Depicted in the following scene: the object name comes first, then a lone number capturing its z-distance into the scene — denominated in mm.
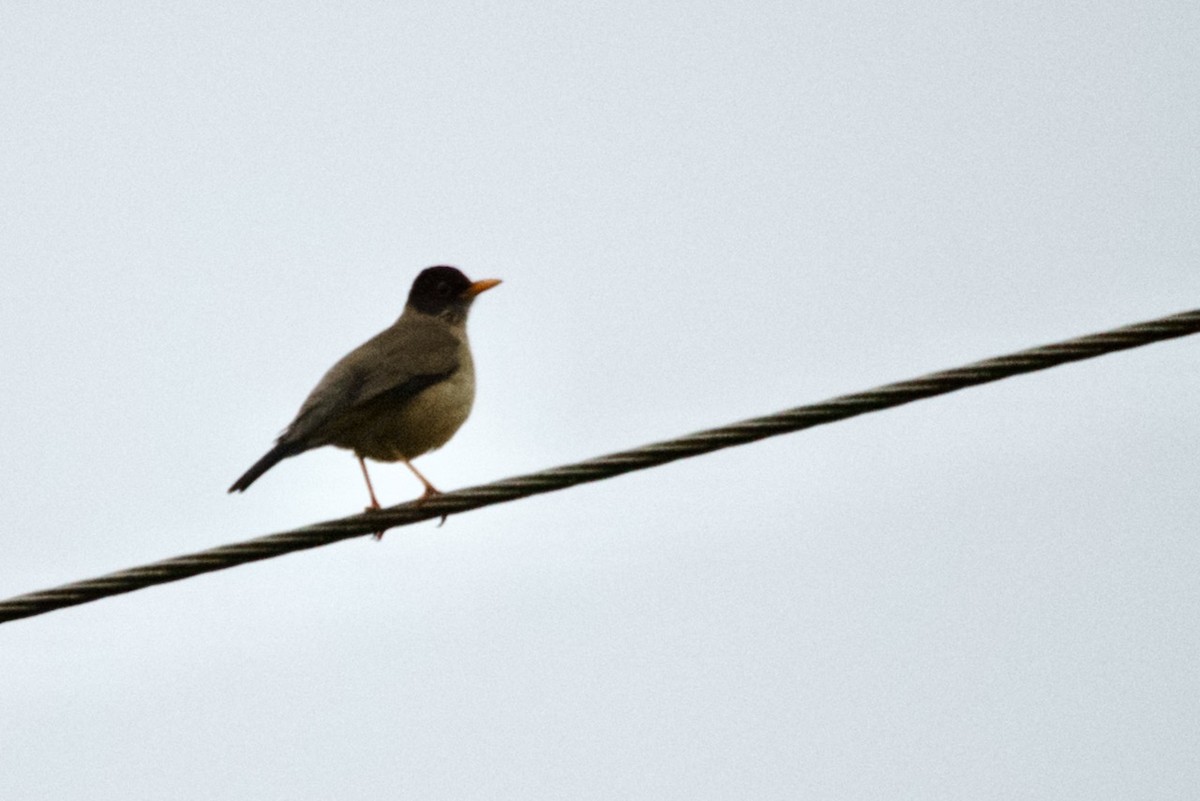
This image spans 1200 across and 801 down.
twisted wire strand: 10828
